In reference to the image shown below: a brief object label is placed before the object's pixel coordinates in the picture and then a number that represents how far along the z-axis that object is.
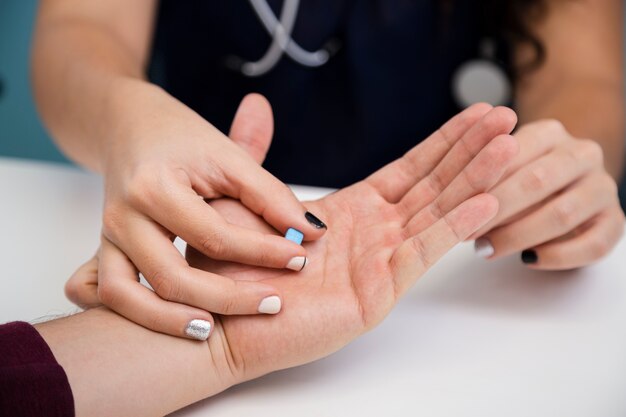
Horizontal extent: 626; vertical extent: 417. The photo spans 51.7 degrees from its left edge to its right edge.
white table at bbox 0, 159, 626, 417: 0.50
